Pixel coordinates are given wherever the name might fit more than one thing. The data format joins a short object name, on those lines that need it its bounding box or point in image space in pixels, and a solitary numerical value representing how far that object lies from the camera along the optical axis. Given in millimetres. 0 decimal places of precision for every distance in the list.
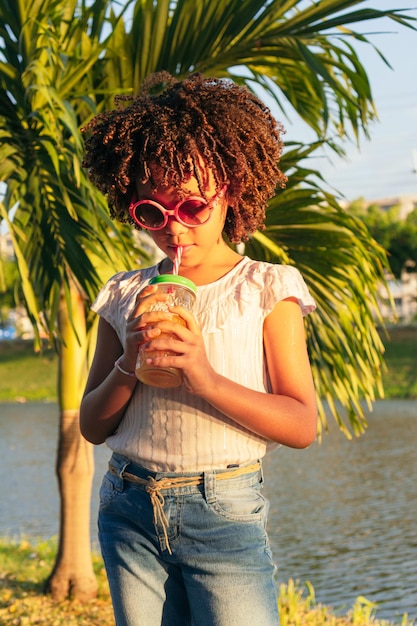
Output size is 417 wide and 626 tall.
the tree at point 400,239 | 39219
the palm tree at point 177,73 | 3805
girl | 1729
